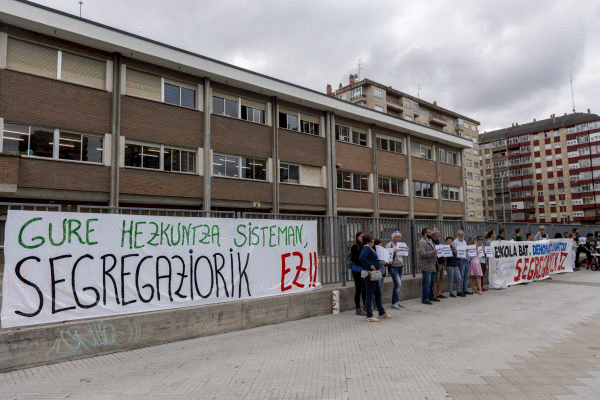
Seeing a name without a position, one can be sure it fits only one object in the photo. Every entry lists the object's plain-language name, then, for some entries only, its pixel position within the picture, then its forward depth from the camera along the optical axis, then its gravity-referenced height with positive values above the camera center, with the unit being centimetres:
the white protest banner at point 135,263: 545 -50
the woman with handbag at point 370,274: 802 -90
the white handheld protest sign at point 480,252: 1178 -74
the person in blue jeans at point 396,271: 941 -100
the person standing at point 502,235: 1317 -26
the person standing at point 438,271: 1062 -116
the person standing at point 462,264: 1099 -105
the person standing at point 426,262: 992 -85
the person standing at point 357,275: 867 -101
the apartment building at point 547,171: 8250 +1262
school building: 1597 +533
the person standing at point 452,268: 1093 -114
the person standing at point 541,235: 1571 -34
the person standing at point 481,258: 1186 -94
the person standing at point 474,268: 1159 -119
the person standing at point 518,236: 1441 -35
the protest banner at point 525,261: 1289 -125
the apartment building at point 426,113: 5722 +1911
